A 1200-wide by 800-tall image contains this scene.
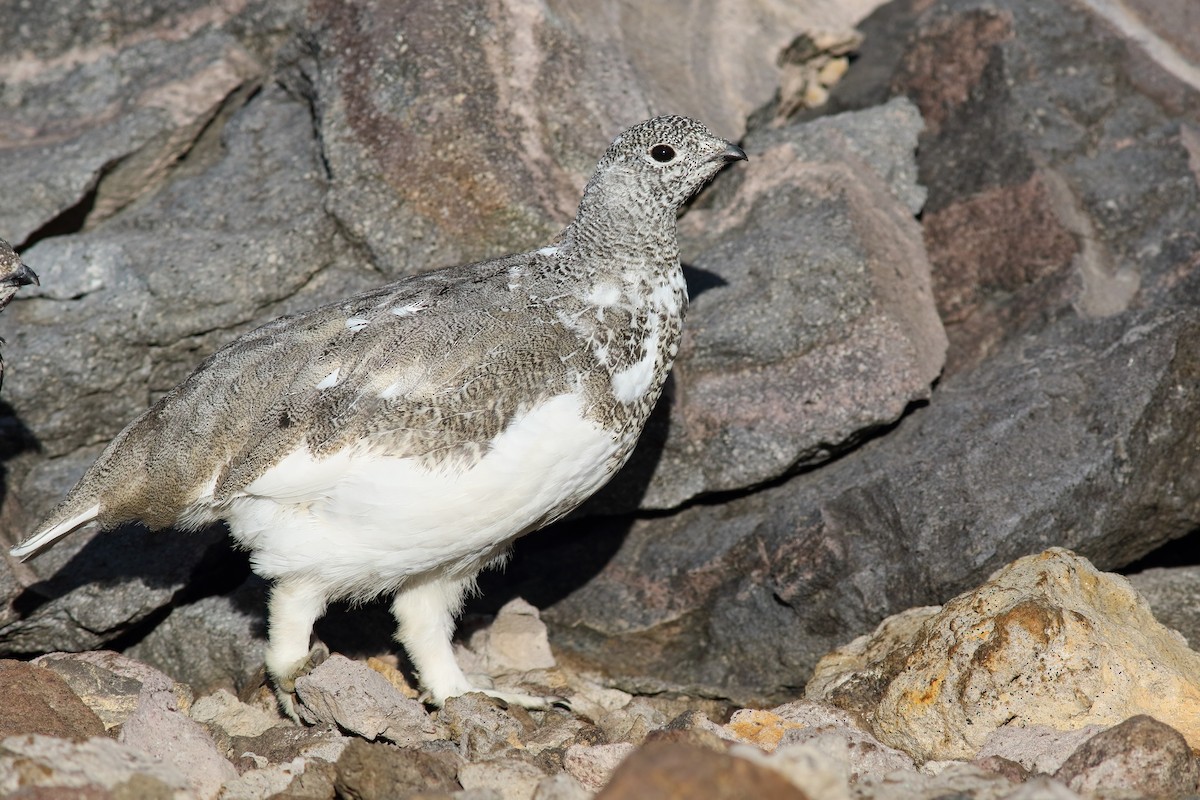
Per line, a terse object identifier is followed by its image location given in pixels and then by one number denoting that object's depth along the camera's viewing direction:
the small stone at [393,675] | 11.93
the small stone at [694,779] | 6.37
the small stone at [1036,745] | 8.61
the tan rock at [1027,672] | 8.91
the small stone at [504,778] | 8.47
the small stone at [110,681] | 10.59
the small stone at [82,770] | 7.31
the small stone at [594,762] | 8.77
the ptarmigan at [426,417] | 9.66
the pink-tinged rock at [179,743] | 8.78
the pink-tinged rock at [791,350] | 12.48
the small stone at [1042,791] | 6.98
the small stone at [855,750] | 8.46
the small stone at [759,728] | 9.49
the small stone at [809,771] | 6.88
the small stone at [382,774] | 8.33
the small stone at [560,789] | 7.80
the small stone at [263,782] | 8.71
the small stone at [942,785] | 7.62
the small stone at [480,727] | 9.87
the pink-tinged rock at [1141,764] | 7.91
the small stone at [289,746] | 9.44
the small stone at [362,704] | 9.92
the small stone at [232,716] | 11.07
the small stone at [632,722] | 10.41
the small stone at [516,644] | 12.26
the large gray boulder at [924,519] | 11.28
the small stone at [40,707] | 9.16
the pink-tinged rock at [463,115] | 13.40
